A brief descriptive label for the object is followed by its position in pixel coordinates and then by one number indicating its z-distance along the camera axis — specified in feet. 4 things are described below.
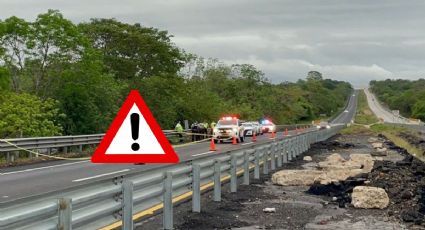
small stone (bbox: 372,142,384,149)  137.96
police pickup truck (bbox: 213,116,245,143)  134.00
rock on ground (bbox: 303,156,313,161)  83.92
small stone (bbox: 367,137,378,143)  176.09
